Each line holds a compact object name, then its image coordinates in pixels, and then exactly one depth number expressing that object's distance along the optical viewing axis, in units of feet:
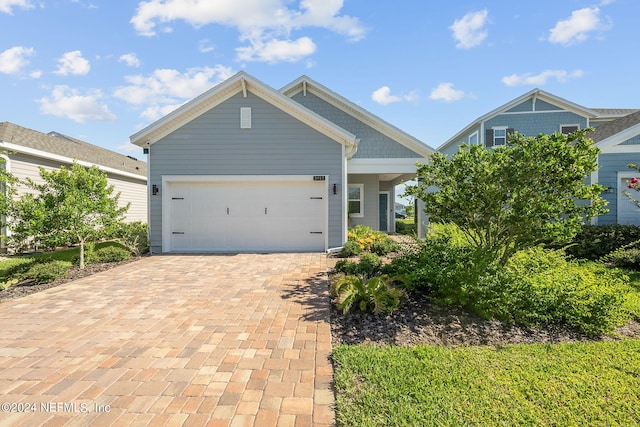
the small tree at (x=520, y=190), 14.40
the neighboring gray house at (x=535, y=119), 57.57
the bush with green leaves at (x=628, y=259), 24.36
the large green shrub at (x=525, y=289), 12.72
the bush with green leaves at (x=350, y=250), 29.17
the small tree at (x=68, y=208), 21.95
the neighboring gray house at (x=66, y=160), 34.37
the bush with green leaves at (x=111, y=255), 27.43
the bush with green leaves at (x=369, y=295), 14.12
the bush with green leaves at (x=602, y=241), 29.04
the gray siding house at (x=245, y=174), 32.01
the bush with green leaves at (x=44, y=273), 20.51
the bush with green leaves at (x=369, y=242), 30.27
